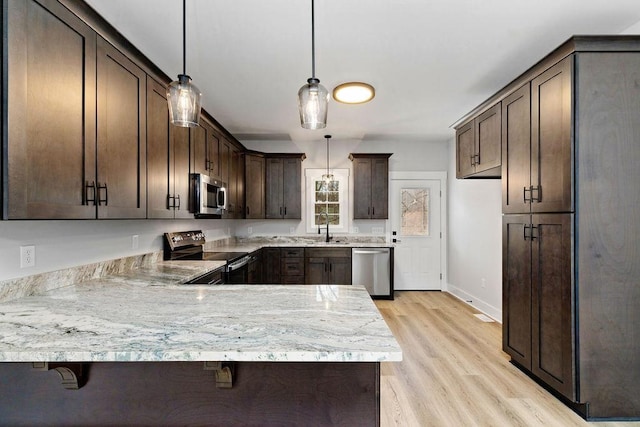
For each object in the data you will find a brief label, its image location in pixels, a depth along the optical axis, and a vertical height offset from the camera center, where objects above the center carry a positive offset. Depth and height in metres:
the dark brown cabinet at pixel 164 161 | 2.27 +0.40
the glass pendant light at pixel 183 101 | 1.43 +0.50
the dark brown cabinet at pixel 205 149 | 3.08 +0.66
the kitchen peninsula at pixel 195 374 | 1.11 -0.62
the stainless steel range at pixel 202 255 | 3.04 -0.46
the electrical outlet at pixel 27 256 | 1.70 -0.22
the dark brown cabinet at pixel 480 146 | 2.92 +0.65
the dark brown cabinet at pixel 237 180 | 4.43 +0.46
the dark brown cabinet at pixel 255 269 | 4.02 -0.72
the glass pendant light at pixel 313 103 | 1.40 +0.48
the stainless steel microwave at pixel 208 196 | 2.98 +0.17
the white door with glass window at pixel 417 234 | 5.55 -0.36
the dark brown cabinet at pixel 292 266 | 4.88 -0.79
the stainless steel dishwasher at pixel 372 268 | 4.92 -0.83
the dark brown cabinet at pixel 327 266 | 4.91 -0.80
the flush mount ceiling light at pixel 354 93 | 3.07 +1.17
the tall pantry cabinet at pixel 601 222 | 2.02 -0.06
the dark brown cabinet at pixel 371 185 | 5.26 +0.45
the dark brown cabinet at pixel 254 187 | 5.06 +0.41
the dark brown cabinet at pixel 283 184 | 5.23 +0.46
